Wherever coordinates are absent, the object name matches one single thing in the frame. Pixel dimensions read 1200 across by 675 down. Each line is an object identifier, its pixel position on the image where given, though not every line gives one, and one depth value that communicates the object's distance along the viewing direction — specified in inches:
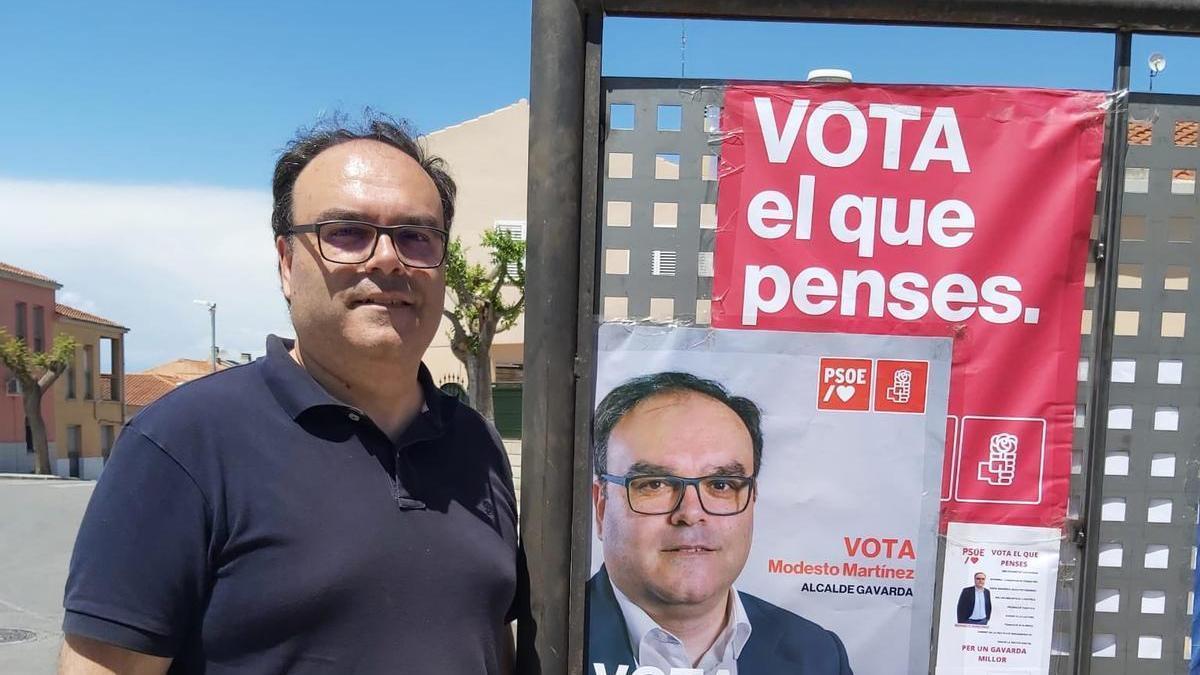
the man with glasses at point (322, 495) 59.7
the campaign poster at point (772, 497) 78.7
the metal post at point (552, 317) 76.4
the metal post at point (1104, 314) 77.4
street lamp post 1185.6
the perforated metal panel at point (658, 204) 78.7
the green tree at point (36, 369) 1012.5
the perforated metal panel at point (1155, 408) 78.2
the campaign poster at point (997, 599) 79.3
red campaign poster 77.5
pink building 1210.6
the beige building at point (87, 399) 1362.0
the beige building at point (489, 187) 1026.7
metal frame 76.3
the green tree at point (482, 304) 743.7
